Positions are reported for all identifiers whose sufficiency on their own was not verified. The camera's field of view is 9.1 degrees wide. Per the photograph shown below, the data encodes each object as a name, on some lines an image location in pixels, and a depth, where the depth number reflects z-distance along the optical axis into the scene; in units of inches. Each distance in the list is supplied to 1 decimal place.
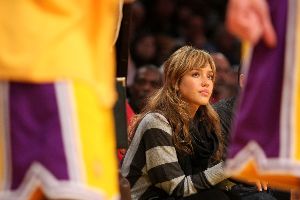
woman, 366.6
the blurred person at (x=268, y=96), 237.0
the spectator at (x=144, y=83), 519.8
